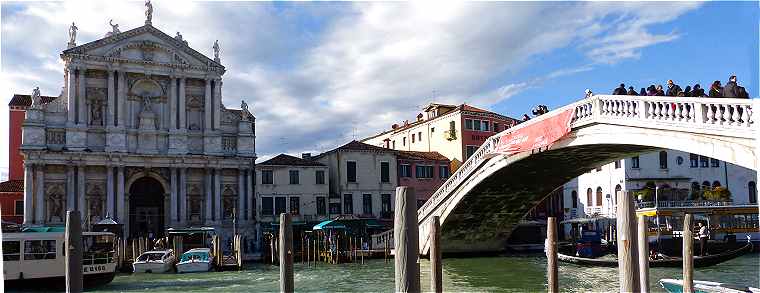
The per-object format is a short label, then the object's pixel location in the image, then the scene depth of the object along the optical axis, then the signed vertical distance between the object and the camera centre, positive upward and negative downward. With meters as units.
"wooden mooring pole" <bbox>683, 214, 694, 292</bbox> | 9.34 -0.94
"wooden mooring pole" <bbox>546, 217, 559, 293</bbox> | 9.49 -0.89
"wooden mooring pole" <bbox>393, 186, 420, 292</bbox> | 5.57 -0.35
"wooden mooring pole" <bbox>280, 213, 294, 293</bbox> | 7.82 -0.60
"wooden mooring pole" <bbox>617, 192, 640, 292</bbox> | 6.86 -0.50
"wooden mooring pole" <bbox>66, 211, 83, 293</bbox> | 6.99 -0.47
